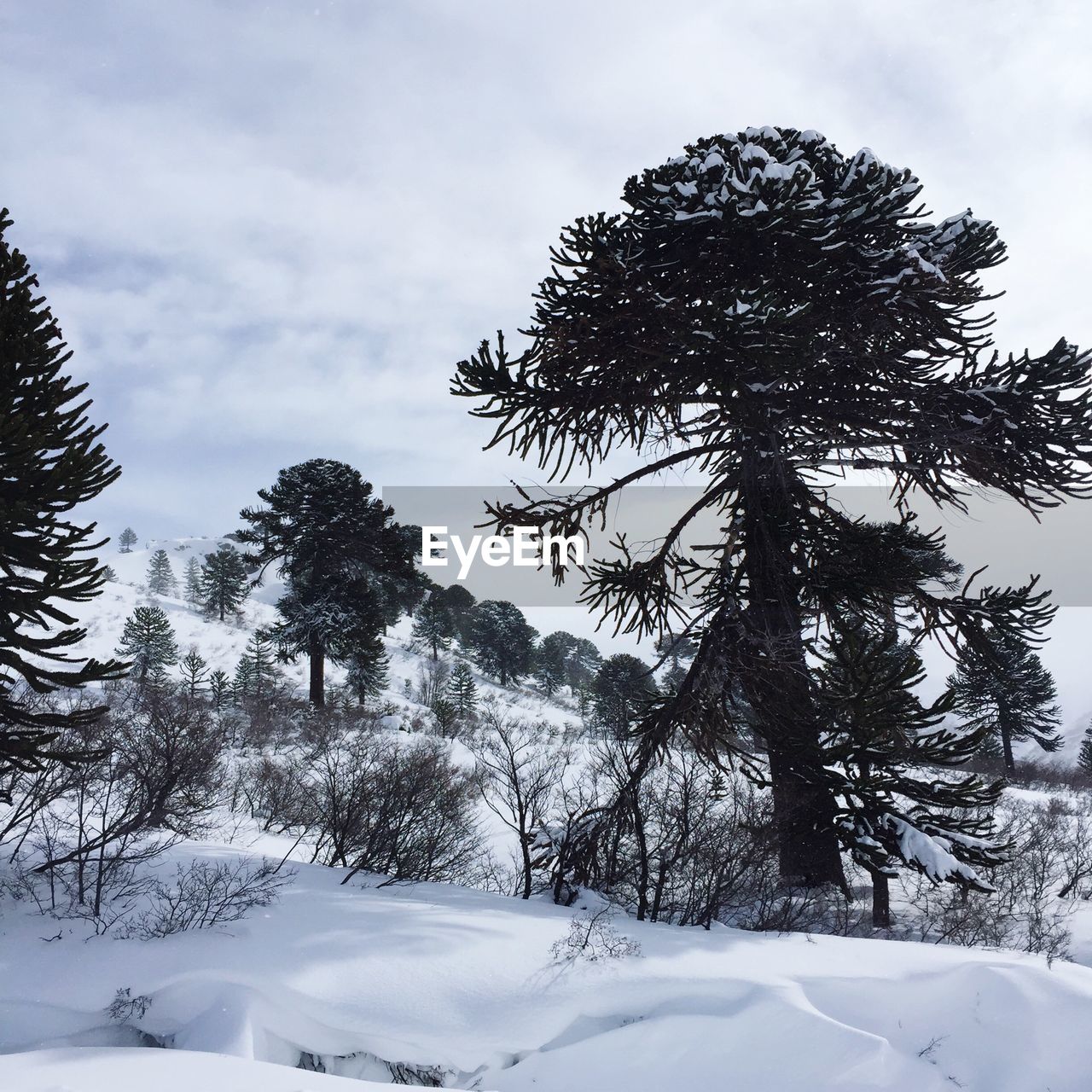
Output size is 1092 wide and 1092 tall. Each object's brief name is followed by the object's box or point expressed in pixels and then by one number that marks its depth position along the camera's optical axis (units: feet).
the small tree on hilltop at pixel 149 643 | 95.01
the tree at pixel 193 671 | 78.43
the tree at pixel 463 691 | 111.55
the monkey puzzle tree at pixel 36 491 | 16.83
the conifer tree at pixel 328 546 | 75.41
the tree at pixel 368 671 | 79.71
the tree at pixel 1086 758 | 105.89
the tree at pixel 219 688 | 76.95
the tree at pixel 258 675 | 79.57
